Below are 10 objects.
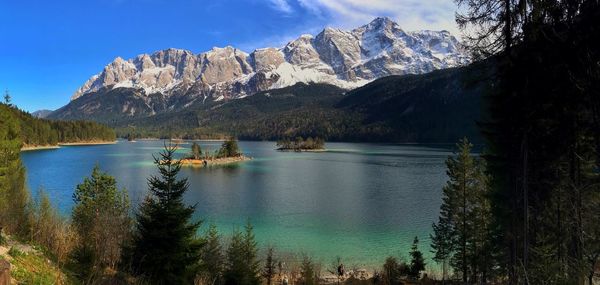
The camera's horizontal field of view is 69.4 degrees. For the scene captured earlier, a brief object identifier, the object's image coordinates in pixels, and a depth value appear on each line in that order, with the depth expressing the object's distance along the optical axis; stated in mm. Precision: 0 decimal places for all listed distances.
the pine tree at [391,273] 27859
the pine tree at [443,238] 32281
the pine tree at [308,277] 24000
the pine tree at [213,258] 25366
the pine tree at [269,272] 28120
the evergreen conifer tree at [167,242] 19094
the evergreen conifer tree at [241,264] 23891
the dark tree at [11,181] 23917
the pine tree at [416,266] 30156
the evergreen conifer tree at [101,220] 18845
